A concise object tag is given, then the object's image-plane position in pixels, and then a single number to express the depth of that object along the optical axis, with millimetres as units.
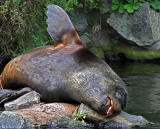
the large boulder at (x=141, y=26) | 19981
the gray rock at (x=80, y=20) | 20606
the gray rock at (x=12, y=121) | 8059
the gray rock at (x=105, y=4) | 21185
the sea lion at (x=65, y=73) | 8934
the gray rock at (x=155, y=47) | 20206
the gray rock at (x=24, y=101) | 9153
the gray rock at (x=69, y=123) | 8378
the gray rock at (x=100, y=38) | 20844
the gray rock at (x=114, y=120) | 8659
